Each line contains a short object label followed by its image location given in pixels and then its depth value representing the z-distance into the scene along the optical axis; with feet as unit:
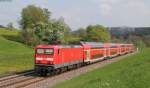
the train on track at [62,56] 111.54
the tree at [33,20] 373.40
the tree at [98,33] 518.09
